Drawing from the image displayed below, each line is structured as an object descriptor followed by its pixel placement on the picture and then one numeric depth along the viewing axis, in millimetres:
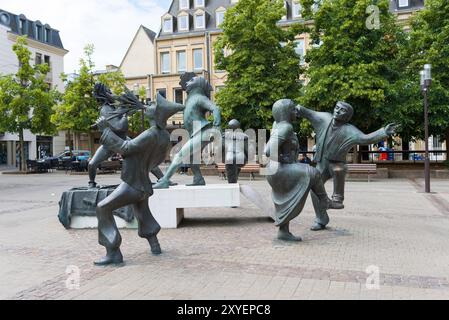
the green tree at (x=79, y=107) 26656
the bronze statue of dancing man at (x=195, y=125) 9086
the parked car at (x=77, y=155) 32225
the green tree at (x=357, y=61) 20078
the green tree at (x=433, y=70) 20031
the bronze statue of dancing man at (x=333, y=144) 7875
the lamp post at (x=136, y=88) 23191
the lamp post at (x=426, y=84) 15102
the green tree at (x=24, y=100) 27031
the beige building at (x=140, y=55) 48062
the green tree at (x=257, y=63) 23609
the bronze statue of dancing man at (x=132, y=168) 5770
